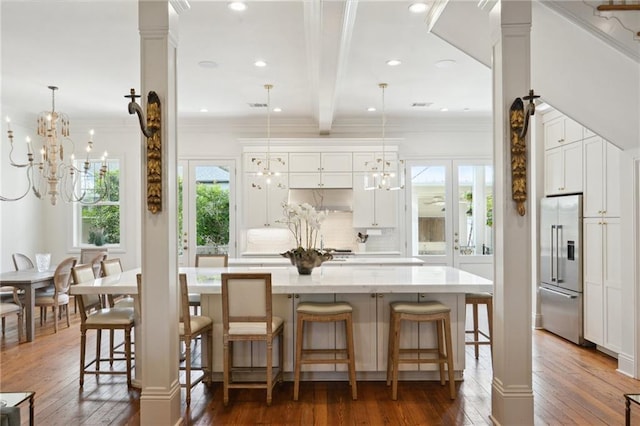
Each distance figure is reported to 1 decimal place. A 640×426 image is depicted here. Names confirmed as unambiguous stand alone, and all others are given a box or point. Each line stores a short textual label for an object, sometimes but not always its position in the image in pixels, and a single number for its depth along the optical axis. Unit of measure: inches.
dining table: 194.5
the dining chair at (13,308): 183.3
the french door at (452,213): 286.5
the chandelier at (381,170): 269.1
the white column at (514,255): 105.7
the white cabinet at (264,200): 270.5
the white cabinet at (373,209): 274.1
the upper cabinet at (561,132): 192.3
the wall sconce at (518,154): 103.9
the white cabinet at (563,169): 191.5
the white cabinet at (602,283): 166.6
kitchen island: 141.7
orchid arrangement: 160.2
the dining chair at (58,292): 209.0
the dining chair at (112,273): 160.4
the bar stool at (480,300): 158.6
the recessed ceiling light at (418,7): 130.6
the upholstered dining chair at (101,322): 139.9
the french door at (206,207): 286.2
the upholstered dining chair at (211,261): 195.5
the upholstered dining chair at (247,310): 124.5
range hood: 276.8
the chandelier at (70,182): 272.6
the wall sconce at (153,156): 106.0
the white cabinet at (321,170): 273.0
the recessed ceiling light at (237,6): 129.2
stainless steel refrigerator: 186.7
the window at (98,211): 289.0
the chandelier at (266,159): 264.4
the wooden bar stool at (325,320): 129.9
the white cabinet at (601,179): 168.6
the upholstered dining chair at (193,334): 126.0
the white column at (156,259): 107.3
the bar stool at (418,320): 130.3
